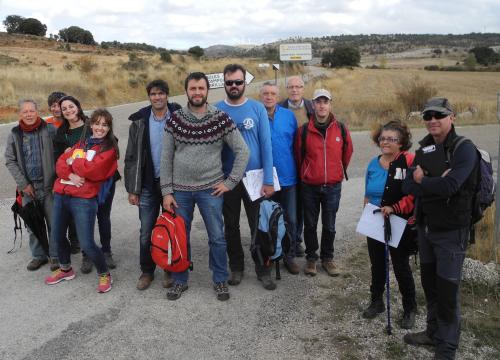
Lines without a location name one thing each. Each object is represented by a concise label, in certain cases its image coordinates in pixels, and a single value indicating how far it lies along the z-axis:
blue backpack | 4.23
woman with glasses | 3.48
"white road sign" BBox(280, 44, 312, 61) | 18.69
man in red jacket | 4.35
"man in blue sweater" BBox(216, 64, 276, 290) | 4.06
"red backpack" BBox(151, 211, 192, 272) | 3.99
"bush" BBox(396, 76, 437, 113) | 17.11
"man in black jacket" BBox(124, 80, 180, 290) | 4.16
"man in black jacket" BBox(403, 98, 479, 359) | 2.83
